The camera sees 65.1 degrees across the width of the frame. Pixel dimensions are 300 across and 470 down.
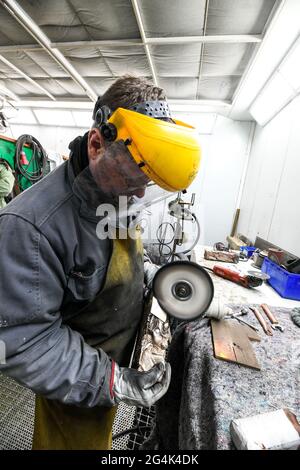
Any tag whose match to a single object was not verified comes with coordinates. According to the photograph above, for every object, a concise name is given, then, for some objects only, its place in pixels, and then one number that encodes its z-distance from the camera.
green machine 3.11
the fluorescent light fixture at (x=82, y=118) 5.37
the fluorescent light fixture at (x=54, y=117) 5.54
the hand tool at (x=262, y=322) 1.14
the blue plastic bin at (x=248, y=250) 2.87
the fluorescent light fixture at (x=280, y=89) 2.46
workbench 0.68
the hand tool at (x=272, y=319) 1.20
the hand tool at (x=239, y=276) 1.79
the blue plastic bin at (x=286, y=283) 1.69
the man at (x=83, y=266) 0.59
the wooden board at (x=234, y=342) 0.88
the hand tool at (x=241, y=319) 1.17
